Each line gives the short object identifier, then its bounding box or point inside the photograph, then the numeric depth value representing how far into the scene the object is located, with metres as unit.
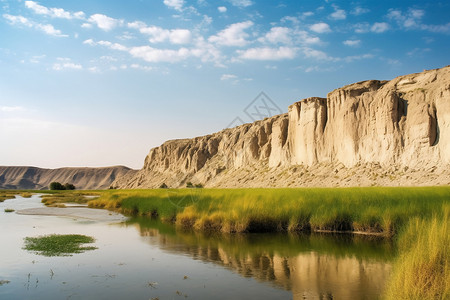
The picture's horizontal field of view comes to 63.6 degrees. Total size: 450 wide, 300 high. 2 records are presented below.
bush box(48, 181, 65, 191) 115.38
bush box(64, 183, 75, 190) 120.99
